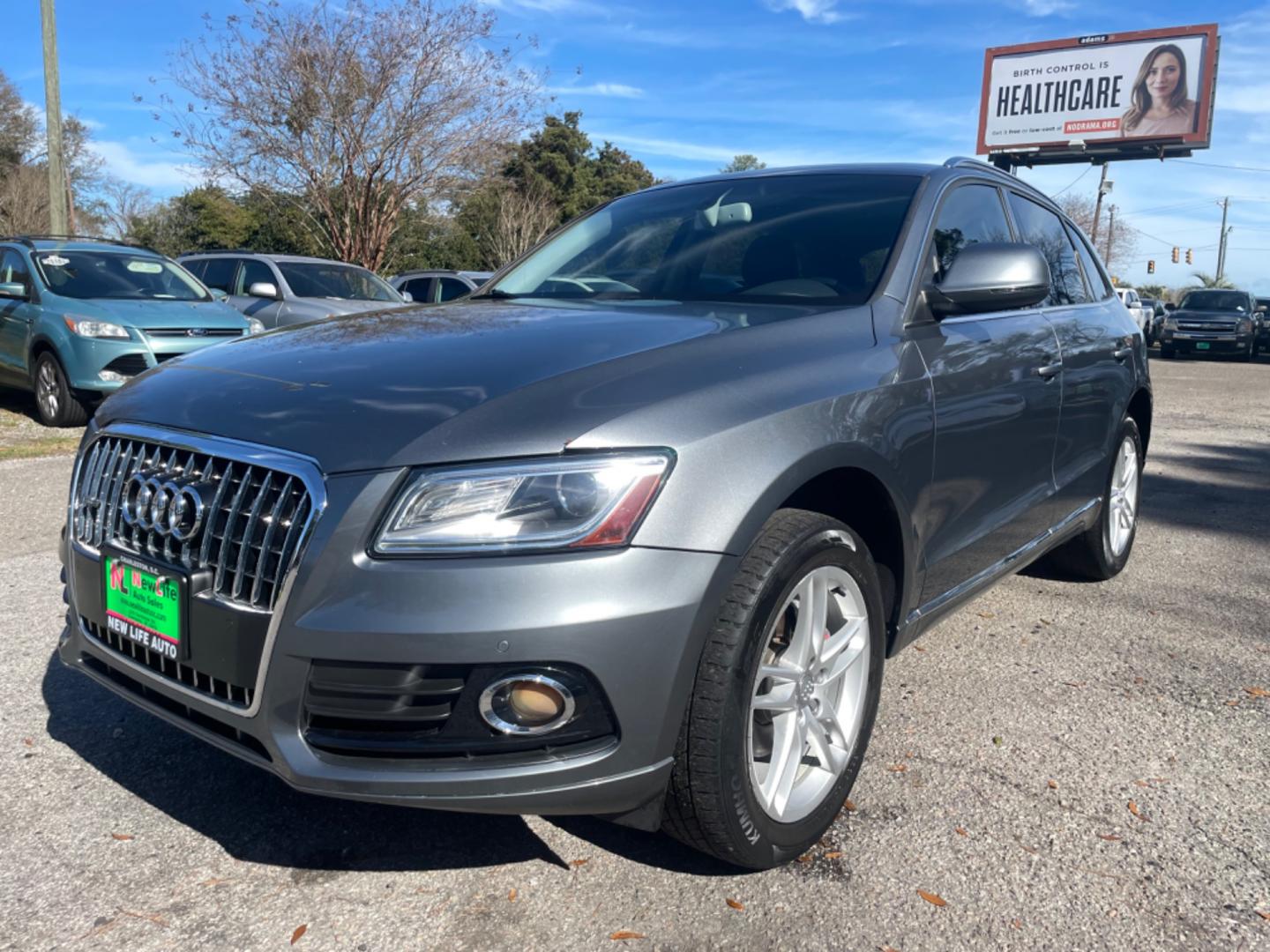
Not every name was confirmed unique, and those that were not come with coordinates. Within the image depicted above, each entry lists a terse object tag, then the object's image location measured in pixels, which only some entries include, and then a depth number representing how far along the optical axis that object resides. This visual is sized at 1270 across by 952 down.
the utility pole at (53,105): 14.53
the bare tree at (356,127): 18.53
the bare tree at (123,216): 50.75
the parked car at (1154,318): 29.97
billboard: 31.11
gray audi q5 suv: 1.92
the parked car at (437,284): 14.94
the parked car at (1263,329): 26.38
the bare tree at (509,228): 32.00
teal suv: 8.68
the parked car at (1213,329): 24.31
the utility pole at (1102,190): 45.73
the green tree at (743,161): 65.06
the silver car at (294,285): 11.67
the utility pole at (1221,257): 76.88
